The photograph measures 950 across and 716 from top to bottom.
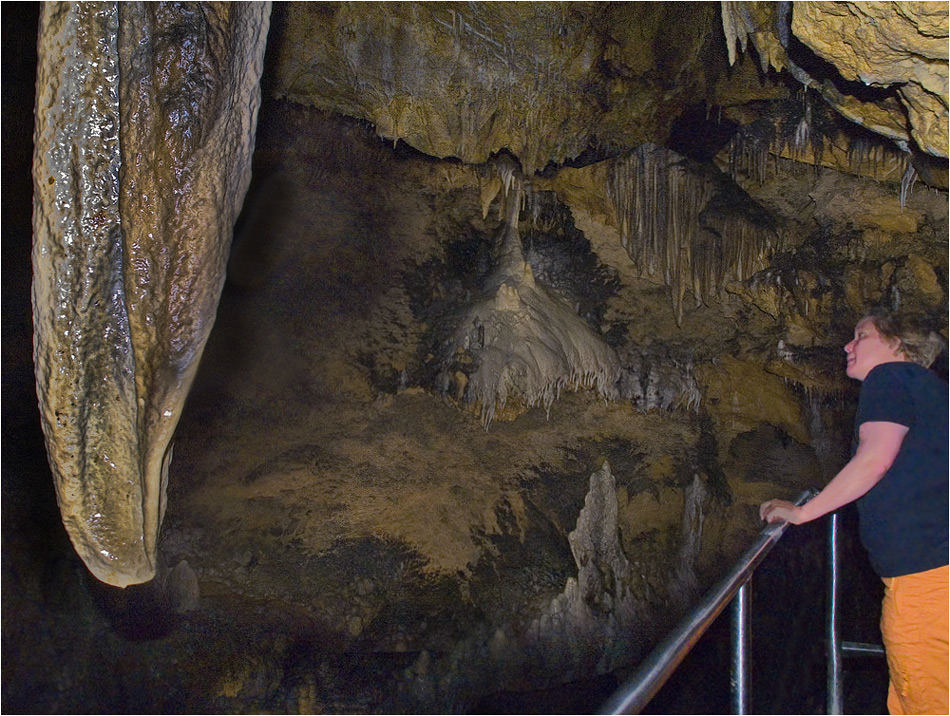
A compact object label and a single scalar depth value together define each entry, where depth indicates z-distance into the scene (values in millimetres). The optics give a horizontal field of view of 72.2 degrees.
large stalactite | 1385
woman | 1466
